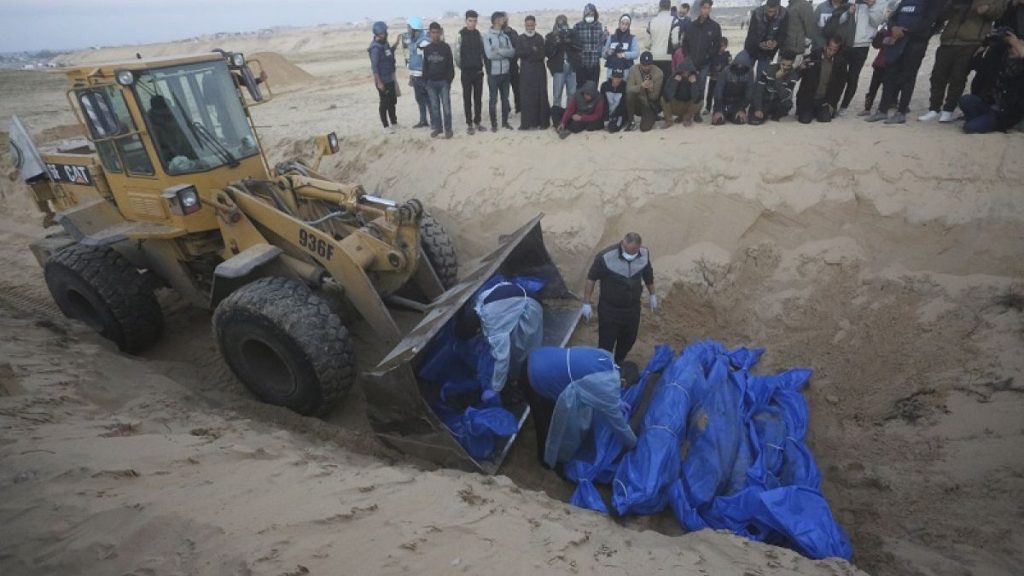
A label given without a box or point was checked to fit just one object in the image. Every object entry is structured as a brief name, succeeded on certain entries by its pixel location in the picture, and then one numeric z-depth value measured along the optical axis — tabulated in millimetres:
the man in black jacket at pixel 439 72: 8195
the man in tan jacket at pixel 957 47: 6215
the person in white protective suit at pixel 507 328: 4414
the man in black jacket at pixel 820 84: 7094
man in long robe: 8148
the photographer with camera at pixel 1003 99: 5812
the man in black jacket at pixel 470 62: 8227
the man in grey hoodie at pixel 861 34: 7133
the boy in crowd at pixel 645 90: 7457
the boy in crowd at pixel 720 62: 7750
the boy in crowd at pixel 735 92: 7332
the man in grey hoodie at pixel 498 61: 8148
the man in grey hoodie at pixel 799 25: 7242
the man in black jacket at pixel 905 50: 6531
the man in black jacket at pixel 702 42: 7559
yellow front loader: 4504
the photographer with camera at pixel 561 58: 8211
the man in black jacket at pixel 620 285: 5062
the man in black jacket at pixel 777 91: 7238
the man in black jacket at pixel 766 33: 7316
